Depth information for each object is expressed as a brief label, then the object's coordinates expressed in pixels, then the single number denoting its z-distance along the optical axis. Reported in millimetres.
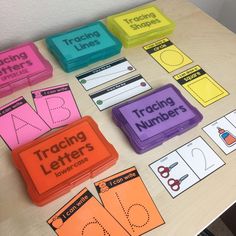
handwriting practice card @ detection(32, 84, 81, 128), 616
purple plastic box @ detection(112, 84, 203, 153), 587
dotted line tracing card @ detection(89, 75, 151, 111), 656
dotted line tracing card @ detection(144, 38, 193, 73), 747
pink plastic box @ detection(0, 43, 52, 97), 628
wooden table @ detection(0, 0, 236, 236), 501
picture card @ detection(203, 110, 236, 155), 627
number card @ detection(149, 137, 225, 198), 561
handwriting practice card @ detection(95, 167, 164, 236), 510
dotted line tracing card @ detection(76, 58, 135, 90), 687
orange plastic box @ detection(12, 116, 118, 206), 507
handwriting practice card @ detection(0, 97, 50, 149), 577
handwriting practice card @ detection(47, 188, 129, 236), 490
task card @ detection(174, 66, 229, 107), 696
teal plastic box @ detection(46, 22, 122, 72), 683
